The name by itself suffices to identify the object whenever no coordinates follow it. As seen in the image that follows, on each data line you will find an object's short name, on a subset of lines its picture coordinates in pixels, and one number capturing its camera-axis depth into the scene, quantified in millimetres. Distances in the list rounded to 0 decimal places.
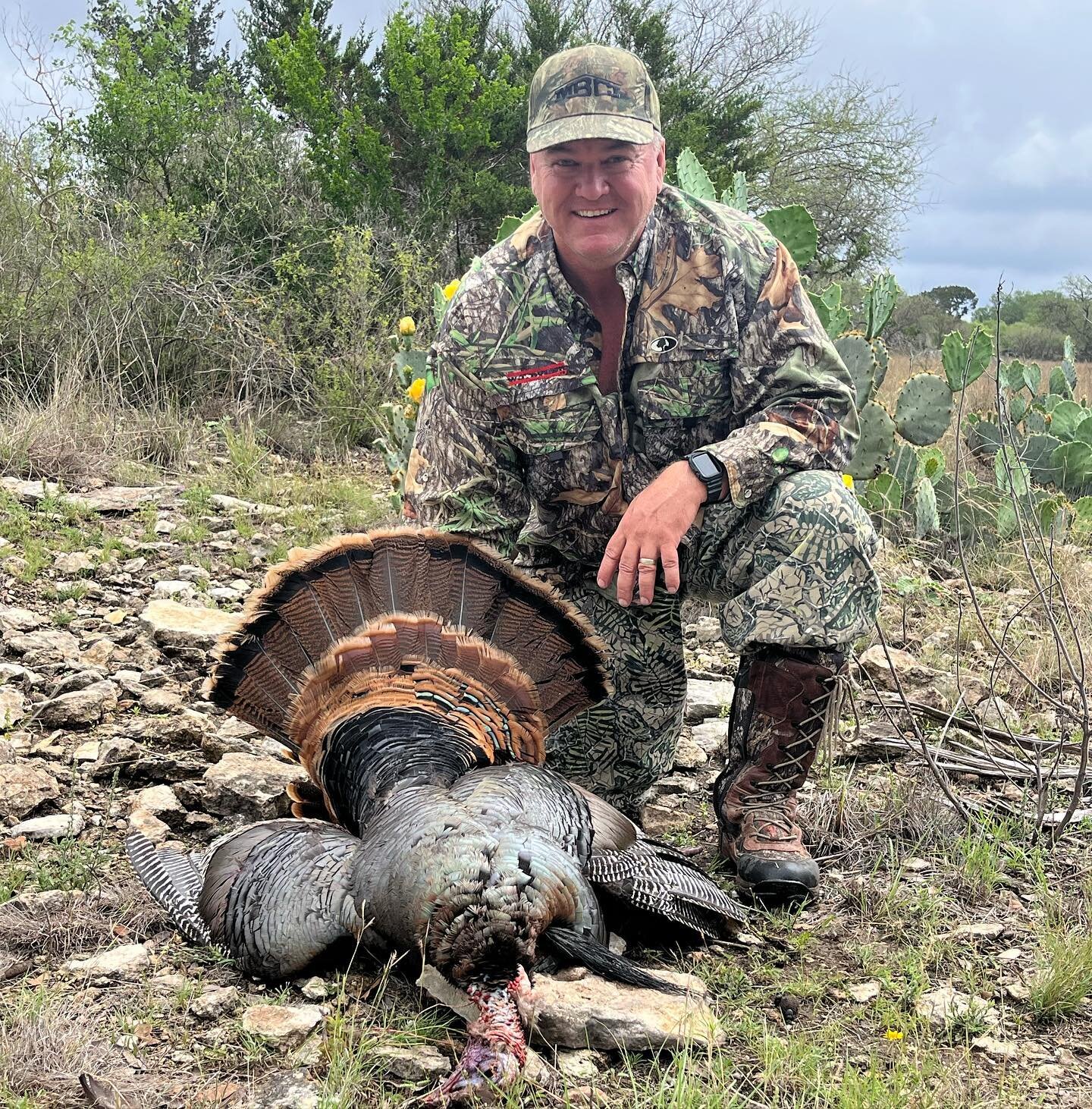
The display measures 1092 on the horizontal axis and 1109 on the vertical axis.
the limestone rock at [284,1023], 2295
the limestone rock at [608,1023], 2260
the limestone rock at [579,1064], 2232
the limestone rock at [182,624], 4527
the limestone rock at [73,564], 5289
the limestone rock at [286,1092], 2092
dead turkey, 2217
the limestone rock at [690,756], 4020
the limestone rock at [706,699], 4391
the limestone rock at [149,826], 3184
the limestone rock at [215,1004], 2398
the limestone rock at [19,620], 4621
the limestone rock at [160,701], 4020
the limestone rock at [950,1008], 2463
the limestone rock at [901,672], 4559
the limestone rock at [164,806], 3320
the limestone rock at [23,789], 3227
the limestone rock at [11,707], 3770
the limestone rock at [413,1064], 2191
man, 3160
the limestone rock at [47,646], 4363
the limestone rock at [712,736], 4137
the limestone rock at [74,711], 3816
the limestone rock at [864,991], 2588
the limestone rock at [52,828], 3146
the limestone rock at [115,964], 2553
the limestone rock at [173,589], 5164
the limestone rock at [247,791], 3348
